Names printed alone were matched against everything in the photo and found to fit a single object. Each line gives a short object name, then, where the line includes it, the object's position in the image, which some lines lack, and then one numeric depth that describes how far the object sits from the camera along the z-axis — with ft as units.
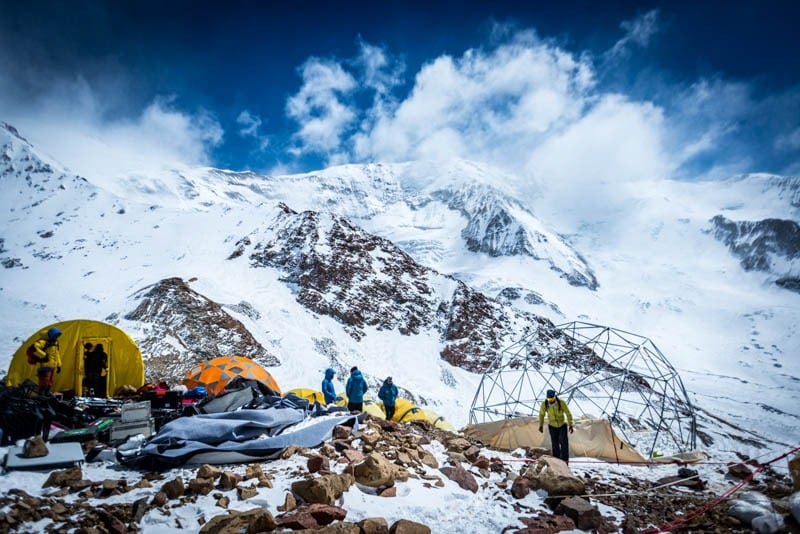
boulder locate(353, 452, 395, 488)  15.06
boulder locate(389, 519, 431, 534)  12.00
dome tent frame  52.08
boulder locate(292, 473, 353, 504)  13.30
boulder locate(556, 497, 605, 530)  14.24
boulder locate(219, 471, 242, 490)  14.19
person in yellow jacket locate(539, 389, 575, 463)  25.69
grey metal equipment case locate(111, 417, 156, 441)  18.97
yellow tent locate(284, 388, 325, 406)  39.84
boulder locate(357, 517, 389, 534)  11.68
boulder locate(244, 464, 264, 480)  15.00
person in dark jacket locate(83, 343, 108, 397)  31.07
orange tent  35.94
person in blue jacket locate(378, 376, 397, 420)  38.58
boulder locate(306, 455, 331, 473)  16.02
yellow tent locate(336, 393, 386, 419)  39.66
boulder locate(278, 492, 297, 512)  12.95
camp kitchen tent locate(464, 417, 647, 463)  30.32
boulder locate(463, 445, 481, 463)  20.62
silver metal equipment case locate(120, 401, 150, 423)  19.49
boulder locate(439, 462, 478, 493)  16.84
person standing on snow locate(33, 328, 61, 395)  25.50
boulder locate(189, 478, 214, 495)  13.73
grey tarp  16.51
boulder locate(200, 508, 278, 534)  11.16
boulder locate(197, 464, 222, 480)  14.49
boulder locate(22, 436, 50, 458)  14.62
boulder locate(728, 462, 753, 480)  22.49
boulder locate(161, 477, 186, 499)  13.38
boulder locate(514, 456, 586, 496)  16.63
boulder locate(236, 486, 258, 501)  13.57
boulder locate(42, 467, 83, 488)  13.48
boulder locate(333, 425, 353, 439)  20.73
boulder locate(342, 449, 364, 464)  17.17
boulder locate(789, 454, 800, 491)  16.20
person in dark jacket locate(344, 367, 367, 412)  34.57
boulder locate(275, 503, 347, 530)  11.50
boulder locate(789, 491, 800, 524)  13.58
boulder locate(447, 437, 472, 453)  22.26
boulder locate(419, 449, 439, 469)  18.62
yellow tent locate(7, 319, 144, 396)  28.30
